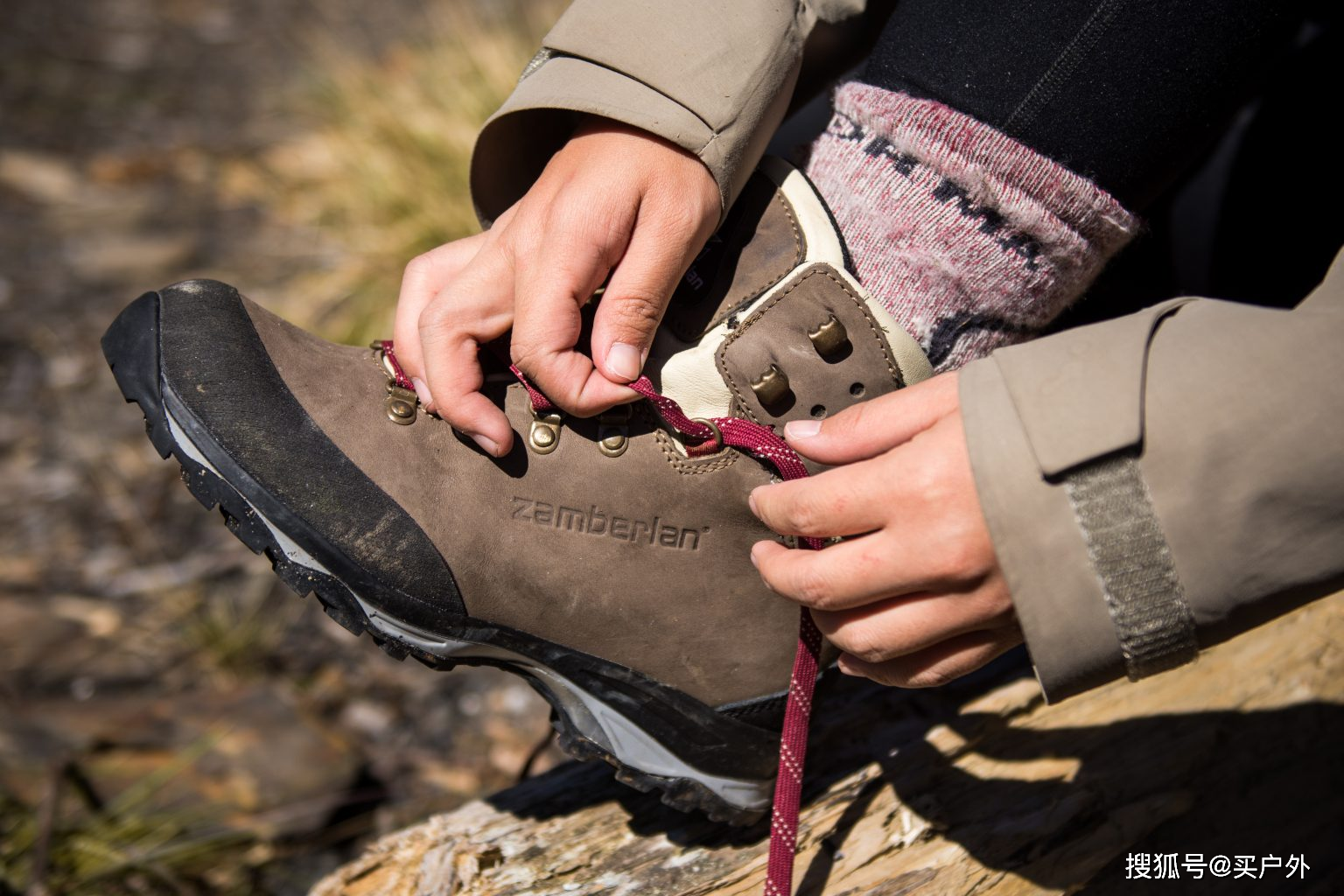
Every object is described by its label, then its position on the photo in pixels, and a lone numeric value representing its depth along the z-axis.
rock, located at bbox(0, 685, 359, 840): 1.01
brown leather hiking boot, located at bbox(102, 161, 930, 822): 0.82
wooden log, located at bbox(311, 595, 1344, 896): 0.85
